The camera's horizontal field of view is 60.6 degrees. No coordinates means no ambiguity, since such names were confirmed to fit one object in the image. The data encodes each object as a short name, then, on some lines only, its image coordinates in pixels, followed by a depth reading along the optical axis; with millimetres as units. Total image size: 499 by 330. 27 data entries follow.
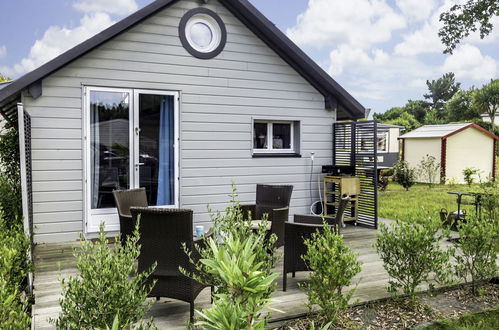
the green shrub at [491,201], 6770
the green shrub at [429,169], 19422
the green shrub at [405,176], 16375
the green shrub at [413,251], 4035
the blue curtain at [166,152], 7238
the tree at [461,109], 37812
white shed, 20078
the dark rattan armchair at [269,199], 6426
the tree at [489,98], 30172
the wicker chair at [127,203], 4809
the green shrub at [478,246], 4500
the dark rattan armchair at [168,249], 3793
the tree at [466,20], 12767
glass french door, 6793
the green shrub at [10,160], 6887
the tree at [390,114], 49844
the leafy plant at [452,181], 19580
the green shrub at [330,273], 3557
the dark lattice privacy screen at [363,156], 8227
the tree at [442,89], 54969
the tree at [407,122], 37188
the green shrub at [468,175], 17481
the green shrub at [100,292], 2479
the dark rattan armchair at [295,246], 4633
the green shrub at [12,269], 2509
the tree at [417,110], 49281
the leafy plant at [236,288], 1942
